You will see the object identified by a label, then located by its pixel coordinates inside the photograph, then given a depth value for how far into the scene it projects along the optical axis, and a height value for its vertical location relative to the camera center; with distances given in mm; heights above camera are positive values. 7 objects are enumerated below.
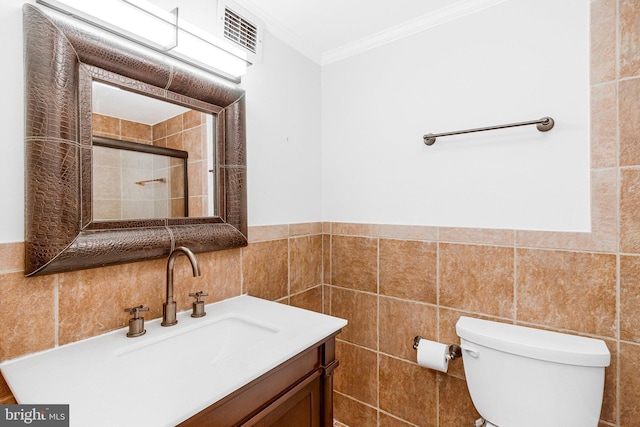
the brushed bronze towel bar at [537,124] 1217 +346
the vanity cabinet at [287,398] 731 -517
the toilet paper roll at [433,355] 1387 -656
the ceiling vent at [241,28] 1304 +814
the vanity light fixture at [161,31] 921 +607
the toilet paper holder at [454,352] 1395 -643
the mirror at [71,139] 826 +206
